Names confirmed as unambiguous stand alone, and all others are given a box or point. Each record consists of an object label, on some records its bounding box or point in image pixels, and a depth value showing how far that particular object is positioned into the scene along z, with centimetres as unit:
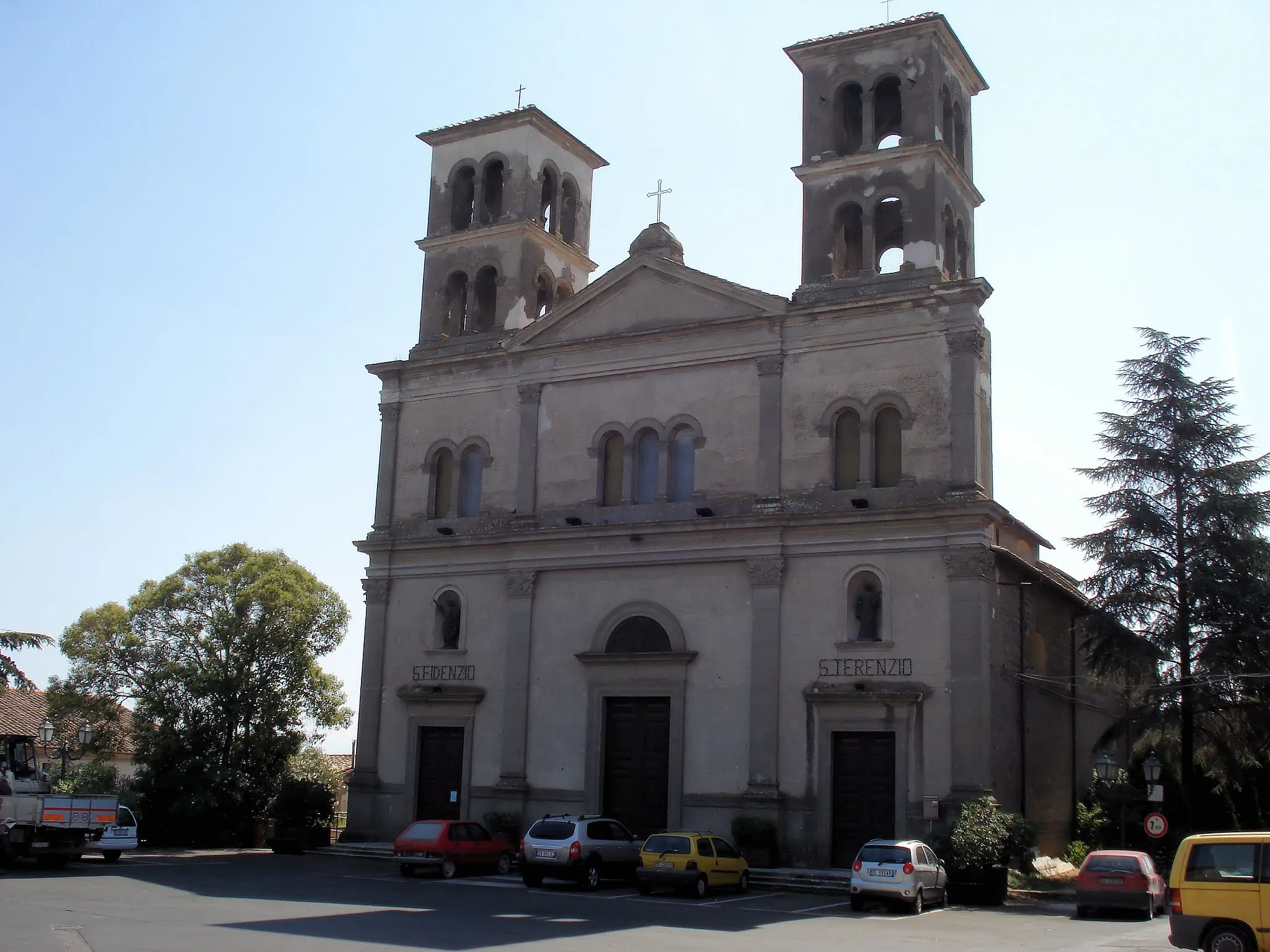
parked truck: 2722
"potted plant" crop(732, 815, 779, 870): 2733
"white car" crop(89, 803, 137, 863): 2967
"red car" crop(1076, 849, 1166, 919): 2217
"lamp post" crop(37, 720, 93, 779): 3347
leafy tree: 3728
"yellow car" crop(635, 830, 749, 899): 2353
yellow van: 1512
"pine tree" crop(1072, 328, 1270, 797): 2884
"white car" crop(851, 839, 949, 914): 2216
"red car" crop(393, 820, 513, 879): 2677
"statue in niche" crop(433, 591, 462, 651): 3384
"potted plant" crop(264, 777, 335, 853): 3300
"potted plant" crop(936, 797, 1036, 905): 2395
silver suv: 2481
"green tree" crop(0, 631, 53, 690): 3017
